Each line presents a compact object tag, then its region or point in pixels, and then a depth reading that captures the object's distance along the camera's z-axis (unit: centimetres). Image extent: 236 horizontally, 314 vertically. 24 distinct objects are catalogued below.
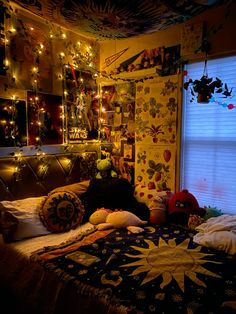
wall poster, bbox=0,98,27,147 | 227
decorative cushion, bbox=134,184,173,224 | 239
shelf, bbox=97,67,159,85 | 289
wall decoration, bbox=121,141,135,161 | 312
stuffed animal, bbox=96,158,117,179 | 312
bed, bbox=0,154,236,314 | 129
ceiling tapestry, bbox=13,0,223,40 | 138
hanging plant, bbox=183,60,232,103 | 228
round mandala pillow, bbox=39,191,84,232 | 215
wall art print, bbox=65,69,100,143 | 292
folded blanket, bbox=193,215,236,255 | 181
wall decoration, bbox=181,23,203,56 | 250
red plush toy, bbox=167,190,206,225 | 238
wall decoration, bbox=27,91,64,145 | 252
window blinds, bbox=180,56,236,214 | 244
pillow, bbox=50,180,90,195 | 260
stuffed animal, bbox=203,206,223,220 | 235
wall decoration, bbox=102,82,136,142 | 309
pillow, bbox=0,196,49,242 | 195
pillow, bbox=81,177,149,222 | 253
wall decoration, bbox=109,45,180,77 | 270
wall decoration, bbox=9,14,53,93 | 235
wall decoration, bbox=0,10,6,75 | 221
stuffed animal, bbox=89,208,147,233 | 224
